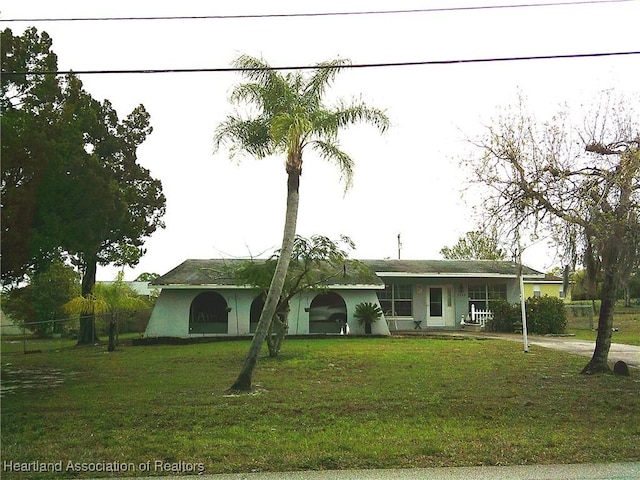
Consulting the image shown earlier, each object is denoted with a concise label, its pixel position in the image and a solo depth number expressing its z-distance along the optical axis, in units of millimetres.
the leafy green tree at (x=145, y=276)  57847
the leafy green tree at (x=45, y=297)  32219
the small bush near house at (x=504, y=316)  27094
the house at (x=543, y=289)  36594
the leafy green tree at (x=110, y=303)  24641
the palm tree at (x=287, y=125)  12102
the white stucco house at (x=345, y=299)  25188
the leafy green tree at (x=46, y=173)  11969
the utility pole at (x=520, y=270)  12623
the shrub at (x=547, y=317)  26297
